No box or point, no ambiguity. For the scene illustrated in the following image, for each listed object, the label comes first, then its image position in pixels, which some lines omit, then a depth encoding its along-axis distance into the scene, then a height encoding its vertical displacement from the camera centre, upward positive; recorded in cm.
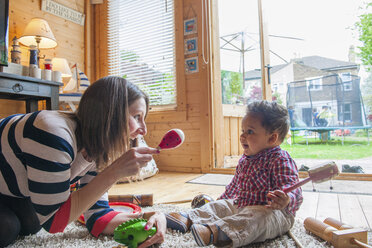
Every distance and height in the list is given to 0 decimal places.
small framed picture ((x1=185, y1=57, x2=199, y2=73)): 293 +79
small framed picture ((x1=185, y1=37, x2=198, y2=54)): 294 +101
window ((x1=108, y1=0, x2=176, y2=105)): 318 +117
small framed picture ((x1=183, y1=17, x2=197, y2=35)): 296 +123
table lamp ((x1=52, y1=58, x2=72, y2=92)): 284 +78
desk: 192 +38
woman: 76 -5
